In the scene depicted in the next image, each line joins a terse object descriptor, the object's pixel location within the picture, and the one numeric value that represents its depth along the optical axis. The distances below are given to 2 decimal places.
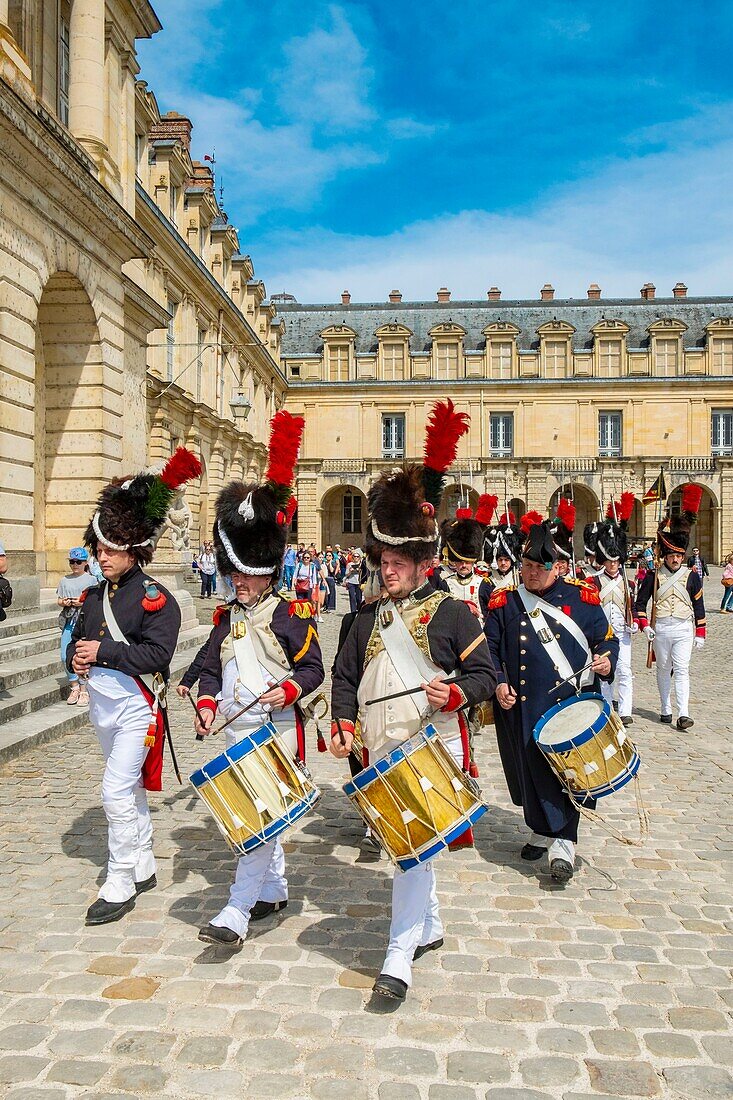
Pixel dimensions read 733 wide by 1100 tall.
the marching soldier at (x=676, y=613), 8.66
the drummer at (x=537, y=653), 4.63
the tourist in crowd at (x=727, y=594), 23.28
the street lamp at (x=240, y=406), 19.47
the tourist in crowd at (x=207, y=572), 24.04
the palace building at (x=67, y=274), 10.26
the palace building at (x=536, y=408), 46.38
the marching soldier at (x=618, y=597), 8.68
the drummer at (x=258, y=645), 3.92
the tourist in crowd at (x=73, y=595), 8.49
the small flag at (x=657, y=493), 12.38
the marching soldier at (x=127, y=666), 4.07
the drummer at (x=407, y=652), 3.51
